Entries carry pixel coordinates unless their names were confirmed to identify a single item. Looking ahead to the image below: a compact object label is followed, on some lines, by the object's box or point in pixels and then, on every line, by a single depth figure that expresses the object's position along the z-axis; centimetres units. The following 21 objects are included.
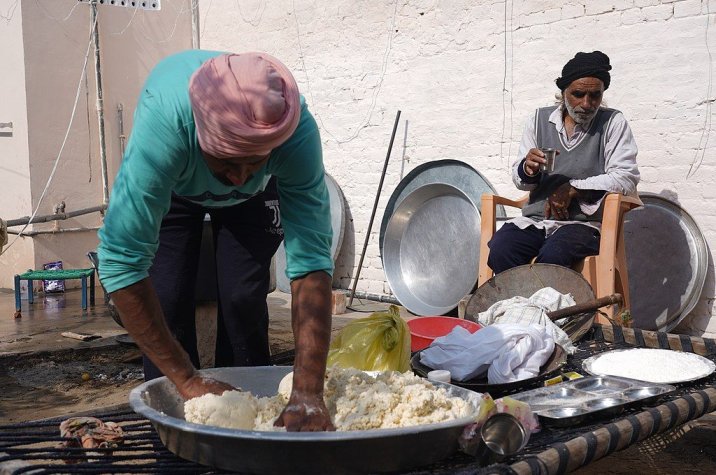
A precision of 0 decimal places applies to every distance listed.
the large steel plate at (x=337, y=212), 632
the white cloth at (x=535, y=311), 284
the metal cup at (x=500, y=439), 165
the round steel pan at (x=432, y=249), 508
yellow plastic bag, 252
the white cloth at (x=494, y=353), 247
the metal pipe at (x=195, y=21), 797
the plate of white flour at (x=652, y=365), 239
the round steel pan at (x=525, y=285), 338
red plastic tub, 315
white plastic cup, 229
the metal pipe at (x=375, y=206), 574
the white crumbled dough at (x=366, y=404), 173
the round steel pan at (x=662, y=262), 429
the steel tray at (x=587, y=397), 202
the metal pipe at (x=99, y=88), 747
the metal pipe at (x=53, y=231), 717
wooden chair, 357
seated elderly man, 372
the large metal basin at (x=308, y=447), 151
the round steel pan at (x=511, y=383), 237
